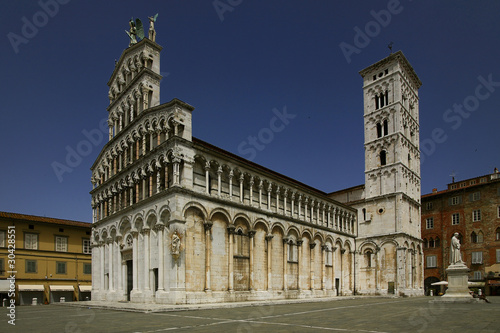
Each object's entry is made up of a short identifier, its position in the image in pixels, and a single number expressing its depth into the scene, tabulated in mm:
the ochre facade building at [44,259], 42156
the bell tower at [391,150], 48375
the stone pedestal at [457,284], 26703
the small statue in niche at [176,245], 27062
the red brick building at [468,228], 51938
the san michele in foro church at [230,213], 28891
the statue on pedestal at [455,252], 28172
